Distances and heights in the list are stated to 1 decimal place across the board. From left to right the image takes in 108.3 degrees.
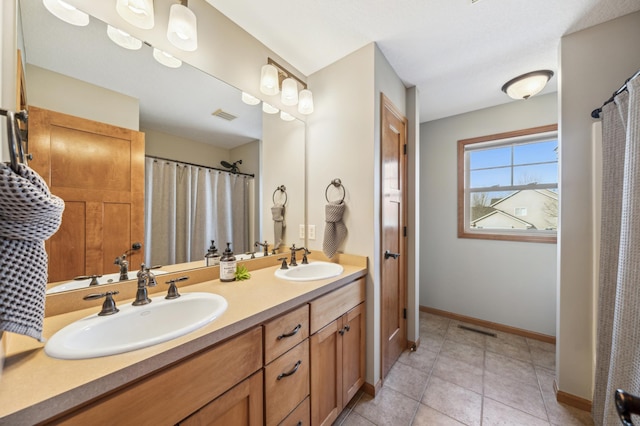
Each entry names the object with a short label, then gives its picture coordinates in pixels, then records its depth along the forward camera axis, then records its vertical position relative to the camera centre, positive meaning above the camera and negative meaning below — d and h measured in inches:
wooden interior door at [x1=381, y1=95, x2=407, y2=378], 69.0 -7.8
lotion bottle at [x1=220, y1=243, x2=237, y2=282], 51.5 -13.0
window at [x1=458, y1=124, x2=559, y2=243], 91.5 +11.1
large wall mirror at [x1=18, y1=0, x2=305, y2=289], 35.6 +20.9
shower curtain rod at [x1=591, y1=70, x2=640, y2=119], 48.8 +24.2
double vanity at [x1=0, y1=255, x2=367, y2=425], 21.4 -18.3
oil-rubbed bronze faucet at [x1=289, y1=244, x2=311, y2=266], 67.6 -13.7
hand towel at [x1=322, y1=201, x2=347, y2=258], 67.1 -5.0
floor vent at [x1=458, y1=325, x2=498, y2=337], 94.3 -49.8
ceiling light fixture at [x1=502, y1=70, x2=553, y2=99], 75.1 +42.9
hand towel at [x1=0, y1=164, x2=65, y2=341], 19.0 -2.9
